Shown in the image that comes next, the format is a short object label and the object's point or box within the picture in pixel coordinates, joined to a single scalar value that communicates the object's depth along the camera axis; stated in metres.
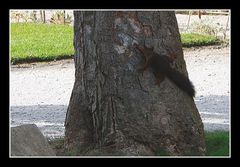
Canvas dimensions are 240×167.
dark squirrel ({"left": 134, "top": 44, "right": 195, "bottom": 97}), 6.12
